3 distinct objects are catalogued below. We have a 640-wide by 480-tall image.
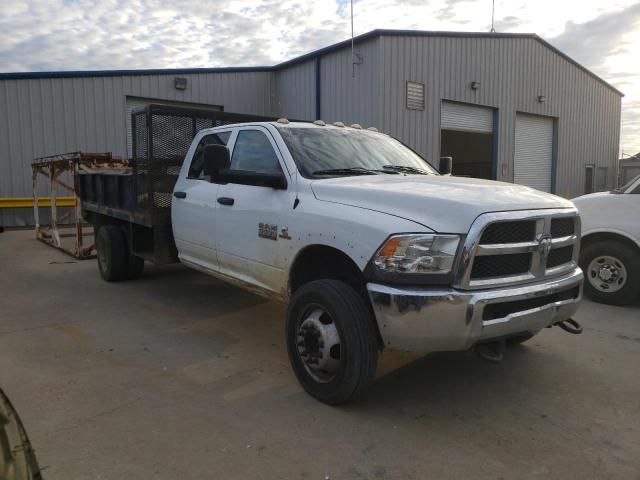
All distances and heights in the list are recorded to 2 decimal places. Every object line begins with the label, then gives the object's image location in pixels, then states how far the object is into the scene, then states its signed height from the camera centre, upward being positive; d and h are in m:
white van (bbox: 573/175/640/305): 6.23 -0.89
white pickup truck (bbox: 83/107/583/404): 3.12 -0.52
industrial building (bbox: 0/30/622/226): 14.35 +2.22
